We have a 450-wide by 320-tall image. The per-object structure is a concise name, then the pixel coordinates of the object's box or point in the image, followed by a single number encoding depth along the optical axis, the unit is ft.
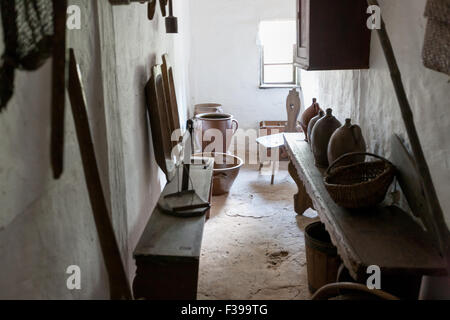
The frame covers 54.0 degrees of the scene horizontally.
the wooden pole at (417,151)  5.40
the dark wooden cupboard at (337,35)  9.30
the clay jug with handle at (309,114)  12.36
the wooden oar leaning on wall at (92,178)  3.64
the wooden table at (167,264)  6.81
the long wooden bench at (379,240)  5.66
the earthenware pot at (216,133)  17.25
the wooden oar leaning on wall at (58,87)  3.01
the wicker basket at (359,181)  6.83
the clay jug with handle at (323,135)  9.69
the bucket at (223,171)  15.03
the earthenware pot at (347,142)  8.36
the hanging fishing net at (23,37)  3.25
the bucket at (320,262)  8.51
